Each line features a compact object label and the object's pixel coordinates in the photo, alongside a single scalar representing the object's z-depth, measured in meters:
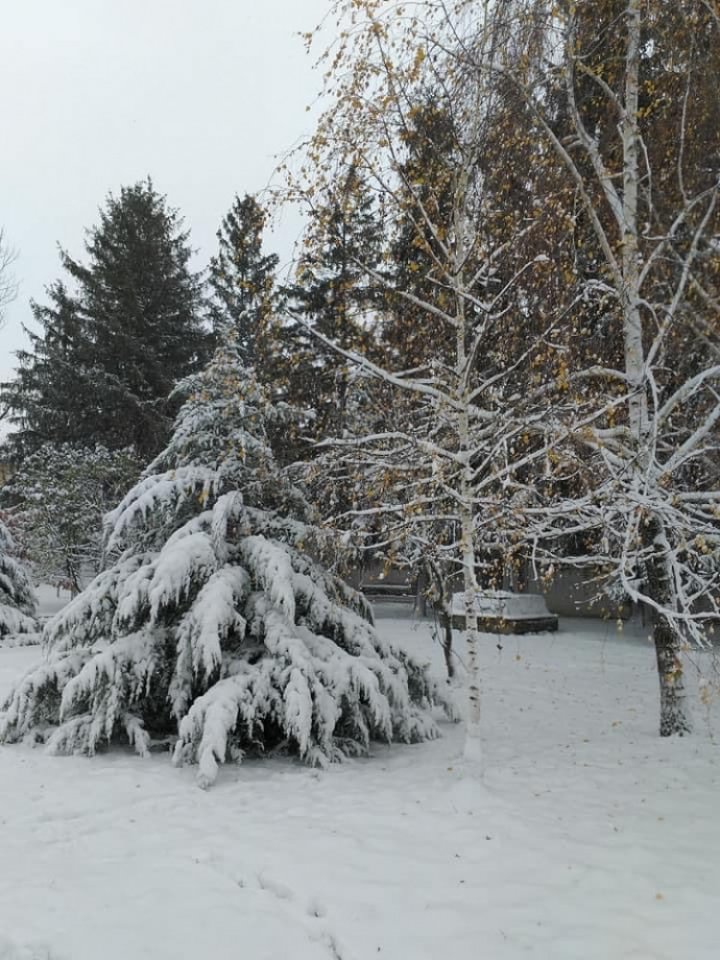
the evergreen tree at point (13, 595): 13.95
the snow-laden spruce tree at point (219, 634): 5.66
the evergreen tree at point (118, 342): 20.50
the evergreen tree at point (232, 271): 21.78
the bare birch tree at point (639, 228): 5.86
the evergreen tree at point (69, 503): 16.19
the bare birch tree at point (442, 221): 5.66
